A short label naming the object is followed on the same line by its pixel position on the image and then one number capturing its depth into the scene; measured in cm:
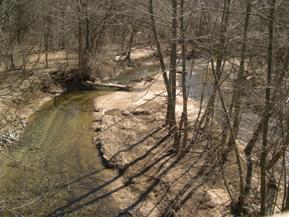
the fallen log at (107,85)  2110
